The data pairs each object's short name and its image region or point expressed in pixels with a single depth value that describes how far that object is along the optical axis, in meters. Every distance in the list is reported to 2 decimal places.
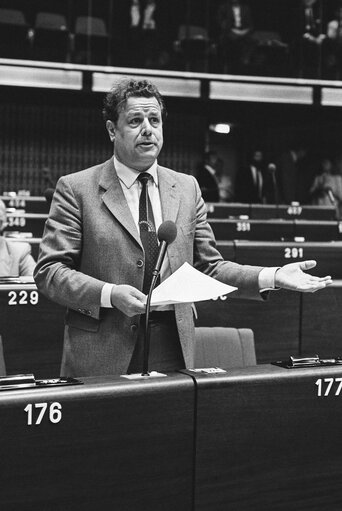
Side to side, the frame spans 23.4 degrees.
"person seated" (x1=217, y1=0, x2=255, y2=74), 12.78
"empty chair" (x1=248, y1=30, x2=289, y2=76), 12.88
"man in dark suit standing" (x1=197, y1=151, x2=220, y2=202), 12.49
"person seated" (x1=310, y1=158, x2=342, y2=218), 13.38
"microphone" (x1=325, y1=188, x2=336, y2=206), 13.07
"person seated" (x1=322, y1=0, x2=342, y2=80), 13.00
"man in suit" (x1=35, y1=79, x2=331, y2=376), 2.14
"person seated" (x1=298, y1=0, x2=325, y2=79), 13.00
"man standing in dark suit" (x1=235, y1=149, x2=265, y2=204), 13.20
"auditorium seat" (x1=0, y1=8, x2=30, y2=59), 12.03
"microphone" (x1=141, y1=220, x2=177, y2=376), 1.85
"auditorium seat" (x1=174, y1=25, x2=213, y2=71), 12.62
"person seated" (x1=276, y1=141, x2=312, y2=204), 14.59
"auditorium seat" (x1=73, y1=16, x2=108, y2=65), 12.15
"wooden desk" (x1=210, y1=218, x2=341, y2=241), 8.05
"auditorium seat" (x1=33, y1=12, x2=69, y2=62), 12.03
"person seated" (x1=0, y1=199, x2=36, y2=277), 4.86
